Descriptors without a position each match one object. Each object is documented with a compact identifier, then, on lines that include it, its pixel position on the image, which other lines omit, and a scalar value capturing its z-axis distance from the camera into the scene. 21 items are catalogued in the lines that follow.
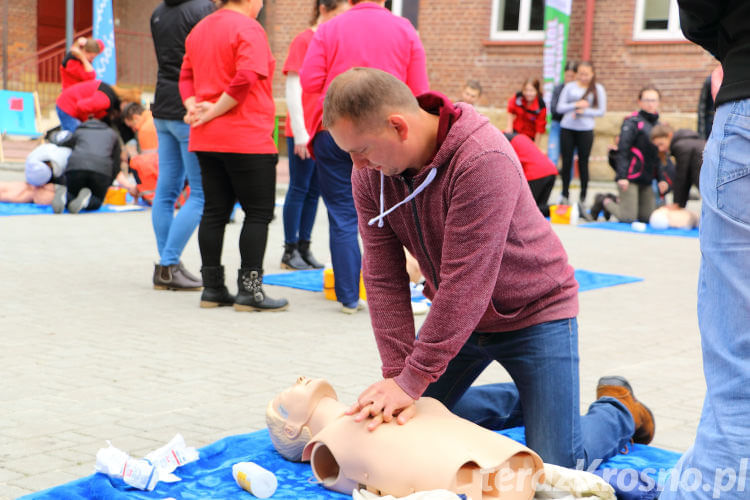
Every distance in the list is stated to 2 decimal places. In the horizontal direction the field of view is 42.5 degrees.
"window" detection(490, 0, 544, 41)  18.14
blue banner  17.73
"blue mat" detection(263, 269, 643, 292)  6.65
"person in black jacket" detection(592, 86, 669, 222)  11.80
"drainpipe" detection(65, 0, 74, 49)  16.97
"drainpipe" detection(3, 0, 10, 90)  21.52
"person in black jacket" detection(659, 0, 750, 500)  1.96
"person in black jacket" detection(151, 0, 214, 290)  6.06
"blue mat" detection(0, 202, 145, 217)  10.34
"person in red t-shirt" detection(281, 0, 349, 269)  6.45
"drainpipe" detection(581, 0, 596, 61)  17.39
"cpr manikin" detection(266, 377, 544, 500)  2.69
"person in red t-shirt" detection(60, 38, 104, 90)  11.74
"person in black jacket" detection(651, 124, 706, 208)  11.06
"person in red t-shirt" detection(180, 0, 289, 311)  5.44
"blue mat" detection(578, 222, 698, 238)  10.96
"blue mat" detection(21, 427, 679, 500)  2.82
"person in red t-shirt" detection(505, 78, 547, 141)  14.07
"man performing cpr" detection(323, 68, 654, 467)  2.66
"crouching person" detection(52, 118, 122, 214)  10.39
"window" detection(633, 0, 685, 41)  17.14
